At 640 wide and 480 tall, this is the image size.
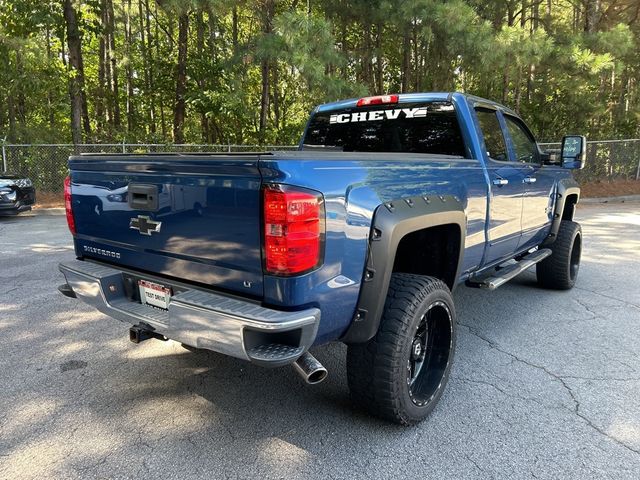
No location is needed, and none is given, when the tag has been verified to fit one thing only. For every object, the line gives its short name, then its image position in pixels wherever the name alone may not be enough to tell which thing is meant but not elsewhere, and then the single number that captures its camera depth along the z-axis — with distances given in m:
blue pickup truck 2.11
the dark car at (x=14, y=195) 10.27
